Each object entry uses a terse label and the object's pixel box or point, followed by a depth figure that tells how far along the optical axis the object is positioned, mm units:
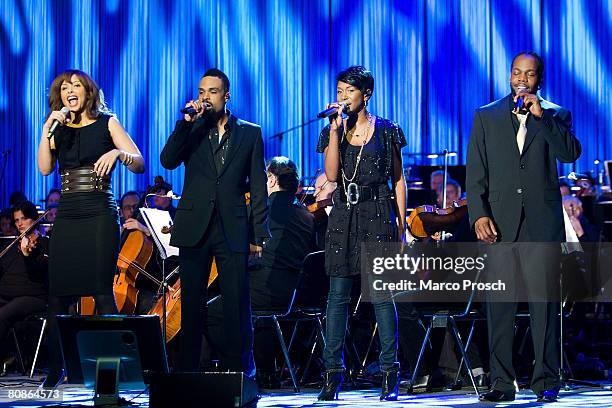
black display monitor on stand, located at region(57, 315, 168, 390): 8820
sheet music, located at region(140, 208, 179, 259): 11414
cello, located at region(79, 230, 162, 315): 13453
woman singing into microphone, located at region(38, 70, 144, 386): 9836
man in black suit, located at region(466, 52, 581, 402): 9625
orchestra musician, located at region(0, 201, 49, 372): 14773
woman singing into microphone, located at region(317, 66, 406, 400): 10164
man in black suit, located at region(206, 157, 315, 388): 12133
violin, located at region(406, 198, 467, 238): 12391
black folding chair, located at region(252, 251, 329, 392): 11930
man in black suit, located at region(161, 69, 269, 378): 9562
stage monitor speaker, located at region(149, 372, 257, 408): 8008
